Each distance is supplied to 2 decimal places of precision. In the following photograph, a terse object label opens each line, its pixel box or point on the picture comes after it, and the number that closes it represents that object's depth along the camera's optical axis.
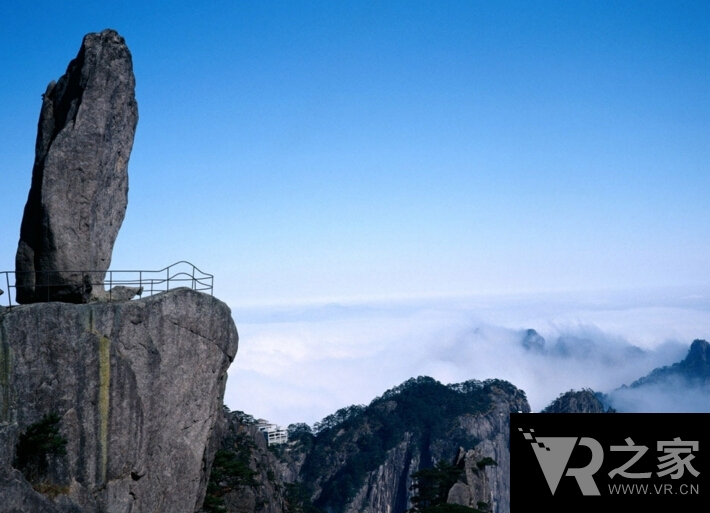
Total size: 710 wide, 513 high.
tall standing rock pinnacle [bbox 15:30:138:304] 31.48
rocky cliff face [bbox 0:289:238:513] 27.56
